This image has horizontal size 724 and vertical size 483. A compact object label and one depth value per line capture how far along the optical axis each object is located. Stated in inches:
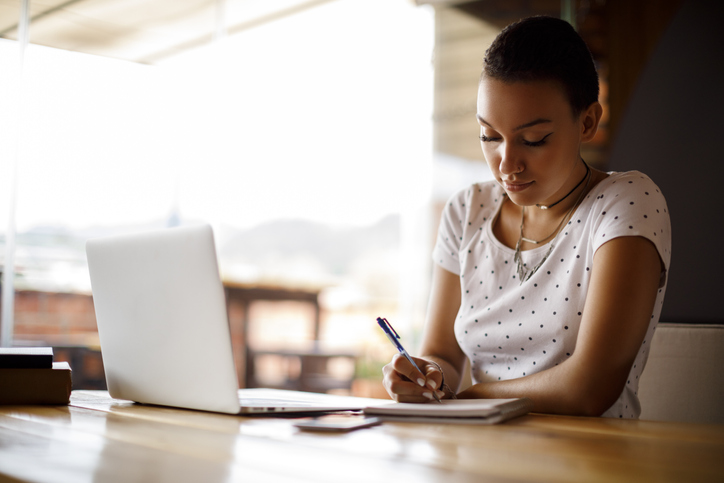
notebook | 32.3
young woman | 39.3
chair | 46.9
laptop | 31.3
